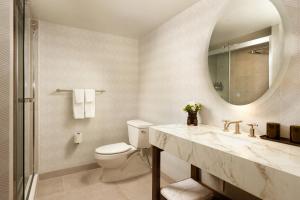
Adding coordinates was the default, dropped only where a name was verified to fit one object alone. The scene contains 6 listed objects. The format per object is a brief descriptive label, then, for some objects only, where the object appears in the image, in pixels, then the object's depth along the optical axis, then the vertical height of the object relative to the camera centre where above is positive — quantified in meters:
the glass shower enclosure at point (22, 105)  1.09 -0.06
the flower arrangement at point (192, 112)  1.70 -0.12
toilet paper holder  2.37 -0.54
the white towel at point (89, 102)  2.41 -0.04
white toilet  2.07 -0.63
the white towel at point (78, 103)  2.34 -0.06
